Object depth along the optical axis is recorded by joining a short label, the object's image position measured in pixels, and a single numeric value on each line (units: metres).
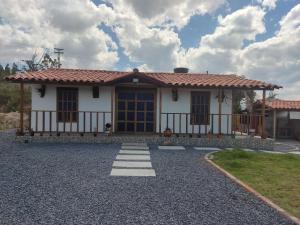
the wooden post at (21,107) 8.51
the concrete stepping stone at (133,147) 7.66
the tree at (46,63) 26.09
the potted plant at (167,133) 8.84
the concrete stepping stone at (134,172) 4.72
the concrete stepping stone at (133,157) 6.23
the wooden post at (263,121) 9.04
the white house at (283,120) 14.82
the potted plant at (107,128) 8.92
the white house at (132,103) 9.13
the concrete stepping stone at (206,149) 7.98
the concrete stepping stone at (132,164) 5.45
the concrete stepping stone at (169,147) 7.87
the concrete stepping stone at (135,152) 6.90
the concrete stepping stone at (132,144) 8.38
